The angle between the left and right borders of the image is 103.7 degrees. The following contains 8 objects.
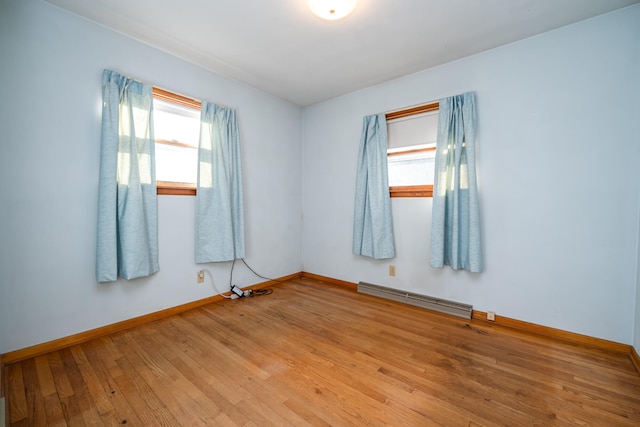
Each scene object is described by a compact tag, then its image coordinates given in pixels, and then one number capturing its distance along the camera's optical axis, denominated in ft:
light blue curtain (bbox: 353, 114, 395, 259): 9.54
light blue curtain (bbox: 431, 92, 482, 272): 7.64
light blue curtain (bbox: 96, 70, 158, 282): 6.53
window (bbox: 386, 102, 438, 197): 8.82
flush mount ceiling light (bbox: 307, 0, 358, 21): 5.51
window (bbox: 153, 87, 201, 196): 7.91
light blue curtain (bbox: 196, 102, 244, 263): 8.59
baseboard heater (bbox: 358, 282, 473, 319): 8.02
